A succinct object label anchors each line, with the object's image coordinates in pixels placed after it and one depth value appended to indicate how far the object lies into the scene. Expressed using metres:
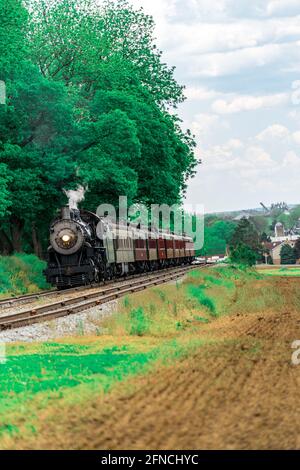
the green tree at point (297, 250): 138.75
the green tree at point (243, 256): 72.19
